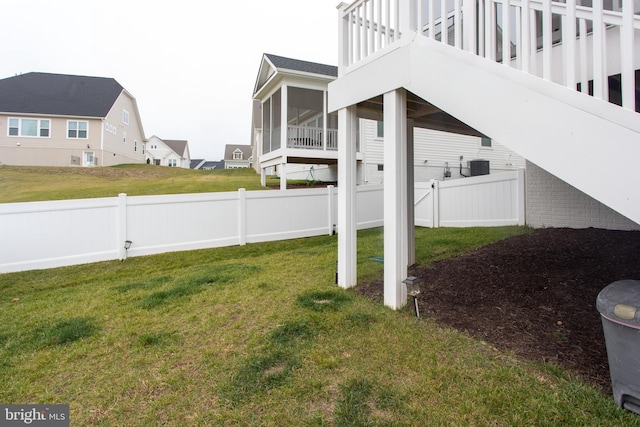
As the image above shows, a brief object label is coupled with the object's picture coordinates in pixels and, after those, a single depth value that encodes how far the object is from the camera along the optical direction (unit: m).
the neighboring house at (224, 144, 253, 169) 53.69
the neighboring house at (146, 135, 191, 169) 47.09
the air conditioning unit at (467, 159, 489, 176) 13.80
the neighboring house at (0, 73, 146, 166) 22.41
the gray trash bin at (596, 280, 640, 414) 1.60
